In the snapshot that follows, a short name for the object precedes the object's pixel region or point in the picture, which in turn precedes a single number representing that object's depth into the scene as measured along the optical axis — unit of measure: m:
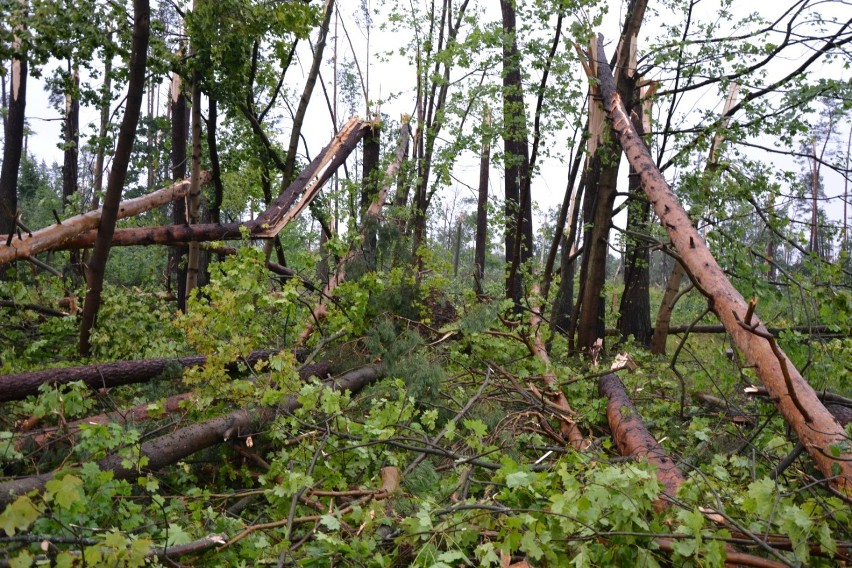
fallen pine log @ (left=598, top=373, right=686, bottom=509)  3.21
